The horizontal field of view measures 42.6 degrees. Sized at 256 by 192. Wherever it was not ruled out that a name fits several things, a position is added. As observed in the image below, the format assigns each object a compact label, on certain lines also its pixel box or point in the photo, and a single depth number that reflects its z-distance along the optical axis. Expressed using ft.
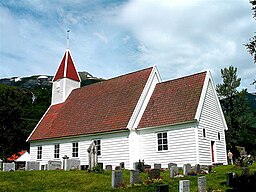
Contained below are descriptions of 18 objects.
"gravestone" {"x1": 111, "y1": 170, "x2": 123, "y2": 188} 47.09
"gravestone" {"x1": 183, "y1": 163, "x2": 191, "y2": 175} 59.47
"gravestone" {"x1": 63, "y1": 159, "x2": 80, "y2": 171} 74.08
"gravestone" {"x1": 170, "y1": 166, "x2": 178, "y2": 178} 56.59
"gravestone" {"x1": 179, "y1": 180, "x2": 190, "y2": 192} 37.36
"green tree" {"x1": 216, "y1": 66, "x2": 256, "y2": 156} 124.88
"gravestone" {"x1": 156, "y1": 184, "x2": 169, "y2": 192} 34.83
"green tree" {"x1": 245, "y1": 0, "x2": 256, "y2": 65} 52.34
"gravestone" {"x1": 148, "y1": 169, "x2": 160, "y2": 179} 52.75
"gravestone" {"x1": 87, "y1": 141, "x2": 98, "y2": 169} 71.09
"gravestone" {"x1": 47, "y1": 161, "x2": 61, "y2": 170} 80.23
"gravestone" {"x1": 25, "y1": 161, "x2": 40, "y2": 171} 76.17
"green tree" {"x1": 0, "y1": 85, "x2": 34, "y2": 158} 134.92
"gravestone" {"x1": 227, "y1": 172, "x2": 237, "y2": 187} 47.01
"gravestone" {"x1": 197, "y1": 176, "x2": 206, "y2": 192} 42.31
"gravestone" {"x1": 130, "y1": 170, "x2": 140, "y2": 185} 48.29
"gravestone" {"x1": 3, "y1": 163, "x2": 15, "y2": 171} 73.49
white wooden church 76.84
